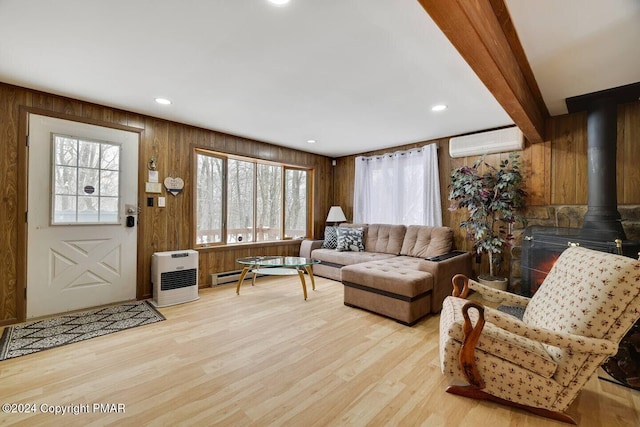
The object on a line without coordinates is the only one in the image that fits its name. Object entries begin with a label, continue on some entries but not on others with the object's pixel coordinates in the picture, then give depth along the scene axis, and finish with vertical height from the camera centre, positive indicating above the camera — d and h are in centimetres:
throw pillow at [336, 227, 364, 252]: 455 -43
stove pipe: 251 +46
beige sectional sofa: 271 -64
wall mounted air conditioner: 335 +97
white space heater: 311 -74
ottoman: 265 -79
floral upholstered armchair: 134 -67
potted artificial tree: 326 +16
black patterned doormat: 216 -105
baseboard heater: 390 -93
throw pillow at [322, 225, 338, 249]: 478 -41
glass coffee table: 332 -61
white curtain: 421 +47
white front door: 267 -1
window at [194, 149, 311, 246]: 397 +26
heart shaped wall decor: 348 +40
